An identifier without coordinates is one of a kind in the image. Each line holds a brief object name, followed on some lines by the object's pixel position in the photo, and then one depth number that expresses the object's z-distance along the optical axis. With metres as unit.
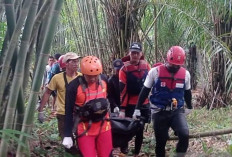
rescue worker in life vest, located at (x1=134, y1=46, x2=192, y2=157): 5.10
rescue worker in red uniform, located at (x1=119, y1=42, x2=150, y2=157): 5.93
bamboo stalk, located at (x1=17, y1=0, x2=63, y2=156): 3.80
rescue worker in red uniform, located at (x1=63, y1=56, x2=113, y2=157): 4.24
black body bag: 5.23
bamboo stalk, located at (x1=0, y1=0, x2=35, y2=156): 3.64
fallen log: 5.07
